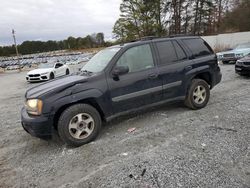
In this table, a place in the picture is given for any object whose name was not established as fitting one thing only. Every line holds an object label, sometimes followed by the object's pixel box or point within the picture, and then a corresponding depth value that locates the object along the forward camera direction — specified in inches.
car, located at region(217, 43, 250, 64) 541.6
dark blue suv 147.2
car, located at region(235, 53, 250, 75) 336.5
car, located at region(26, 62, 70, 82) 577.3
